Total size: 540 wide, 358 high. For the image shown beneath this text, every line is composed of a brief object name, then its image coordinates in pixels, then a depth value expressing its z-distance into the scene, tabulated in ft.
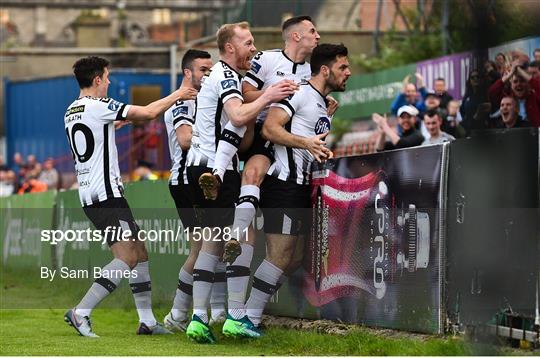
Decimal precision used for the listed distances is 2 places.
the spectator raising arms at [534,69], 43.74
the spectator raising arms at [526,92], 41.60
